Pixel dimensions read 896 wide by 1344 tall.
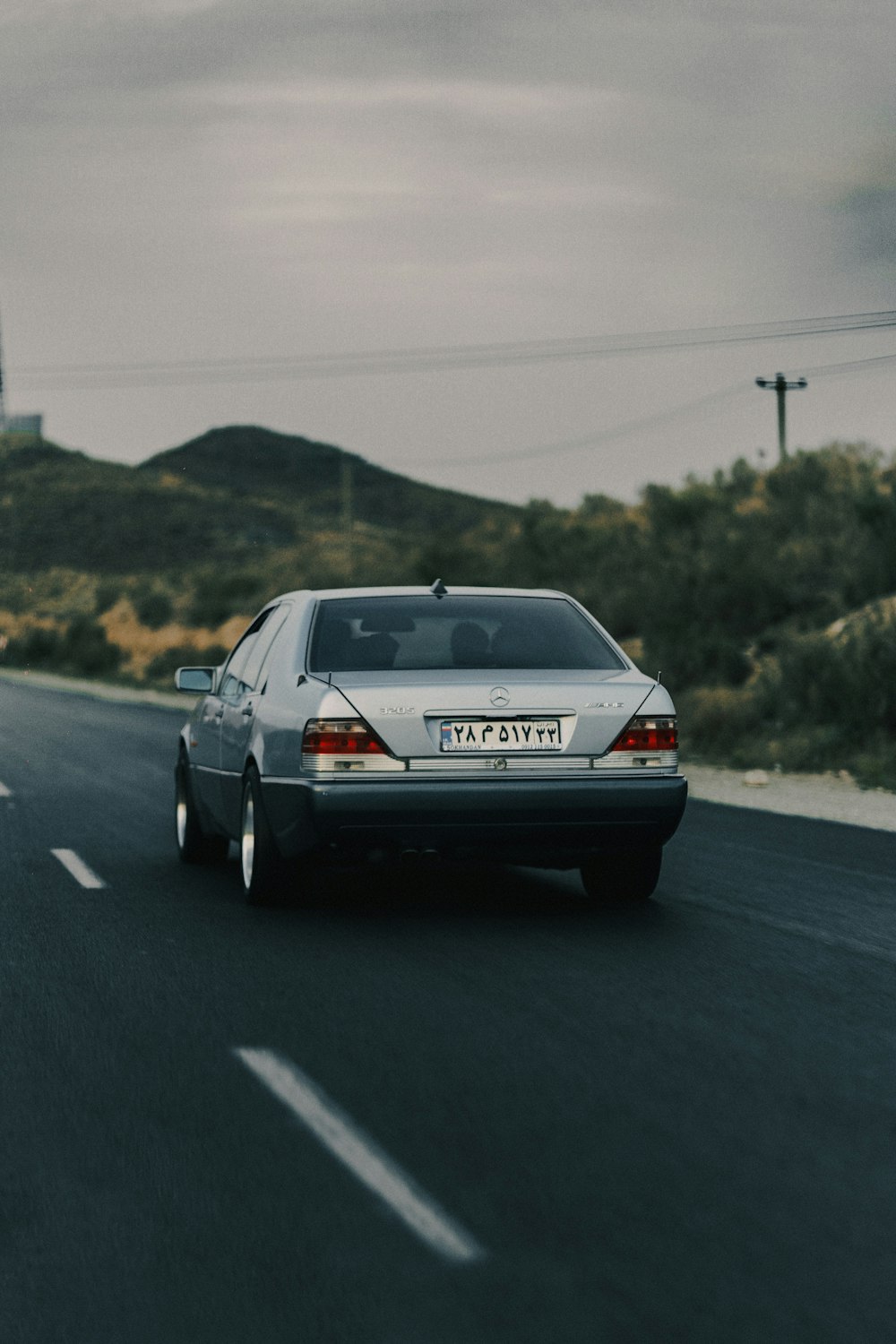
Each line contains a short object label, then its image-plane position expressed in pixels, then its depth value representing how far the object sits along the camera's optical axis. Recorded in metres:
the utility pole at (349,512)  69.62
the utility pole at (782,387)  58.34
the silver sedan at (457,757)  8.99
